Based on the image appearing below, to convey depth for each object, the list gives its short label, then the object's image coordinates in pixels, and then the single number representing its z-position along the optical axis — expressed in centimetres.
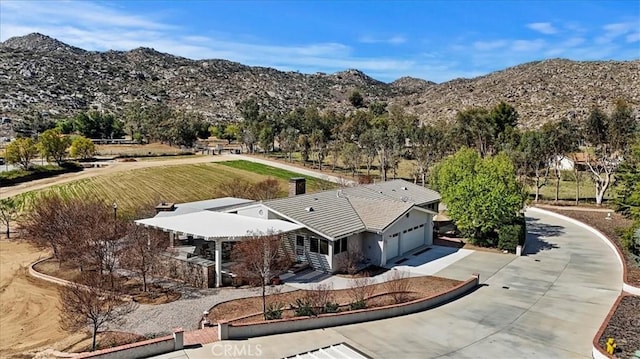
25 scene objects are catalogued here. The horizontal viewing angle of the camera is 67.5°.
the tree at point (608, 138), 4822
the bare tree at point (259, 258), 2055
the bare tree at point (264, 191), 4153
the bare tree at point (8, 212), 3606
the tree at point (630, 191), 2455
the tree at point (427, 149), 6047
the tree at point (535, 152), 5031
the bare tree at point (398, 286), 2089
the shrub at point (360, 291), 1900
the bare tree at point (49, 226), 2583
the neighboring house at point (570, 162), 5741
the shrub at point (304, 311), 1797
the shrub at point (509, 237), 3017
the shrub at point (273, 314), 1759
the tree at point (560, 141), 5125
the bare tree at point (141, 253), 2220
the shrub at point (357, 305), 1886
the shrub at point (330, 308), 1834
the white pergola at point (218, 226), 2288
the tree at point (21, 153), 5734
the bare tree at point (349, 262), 2531
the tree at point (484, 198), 3080
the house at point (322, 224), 2472
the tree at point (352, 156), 6489
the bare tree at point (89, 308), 1568
